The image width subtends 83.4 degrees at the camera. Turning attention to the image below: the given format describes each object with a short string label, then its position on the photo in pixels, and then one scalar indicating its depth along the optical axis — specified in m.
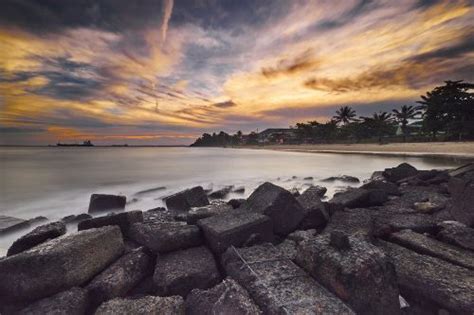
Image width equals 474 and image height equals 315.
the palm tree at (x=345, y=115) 79.69
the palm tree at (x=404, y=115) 62.44
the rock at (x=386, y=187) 6.53
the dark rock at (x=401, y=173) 9.39
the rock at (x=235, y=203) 5.09
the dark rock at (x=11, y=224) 5.07
